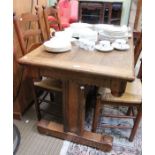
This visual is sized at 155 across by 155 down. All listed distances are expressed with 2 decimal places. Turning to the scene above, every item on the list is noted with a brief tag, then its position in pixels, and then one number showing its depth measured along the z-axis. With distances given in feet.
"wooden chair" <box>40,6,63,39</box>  6.75
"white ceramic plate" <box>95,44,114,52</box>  4.83
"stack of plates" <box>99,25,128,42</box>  5.68
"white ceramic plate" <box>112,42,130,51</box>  5.01
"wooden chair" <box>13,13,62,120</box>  5.24
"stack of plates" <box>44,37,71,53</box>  4.58
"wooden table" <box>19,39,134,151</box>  3.92
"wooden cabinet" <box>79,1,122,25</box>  15.19
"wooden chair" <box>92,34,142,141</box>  4.83
